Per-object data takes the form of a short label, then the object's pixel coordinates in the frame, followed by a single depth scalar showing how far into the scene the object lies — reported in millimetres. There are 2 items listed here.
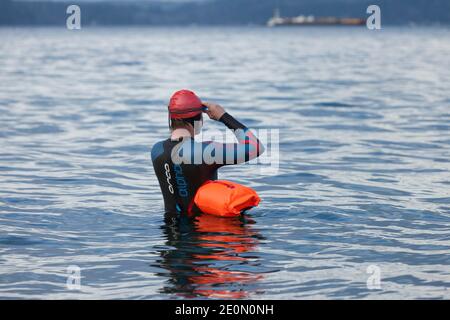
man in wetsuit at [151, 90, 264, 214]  10250
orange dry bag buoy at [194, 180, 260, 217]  10539
